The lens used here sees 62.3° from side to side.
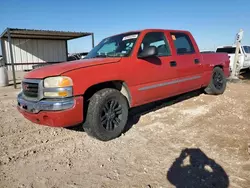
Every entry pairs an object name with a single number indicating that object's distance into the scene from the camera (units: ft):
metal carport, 58.59
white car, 36.38
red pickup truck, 9.80
